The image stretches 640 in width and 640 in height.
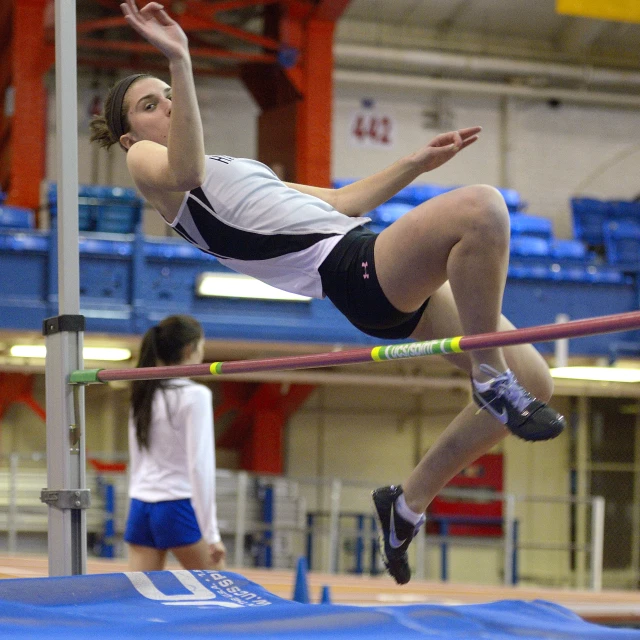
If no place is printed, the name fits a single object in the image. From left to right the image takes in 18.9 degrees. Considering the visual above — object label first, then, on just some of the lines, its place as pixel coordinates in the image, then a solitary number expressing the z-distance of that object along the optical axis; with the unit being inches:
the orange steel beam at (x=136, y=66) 831.2
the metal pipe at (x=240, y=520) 644.9
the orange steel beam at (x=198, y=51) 736.7
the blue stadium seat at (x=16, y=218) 649.2
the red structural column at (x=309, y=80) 747.2
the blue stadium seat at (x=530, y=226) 808.0
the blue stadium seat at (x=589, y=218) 872.4
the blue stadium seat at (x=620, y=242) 828.9
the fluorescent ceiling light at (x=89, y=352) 692.3
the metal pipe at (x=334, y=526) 655.0
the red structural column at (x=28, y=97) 714.7
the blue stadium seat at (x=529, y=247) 752.4
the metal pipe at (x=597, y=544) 664.9
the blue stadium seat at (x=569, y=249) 783.1
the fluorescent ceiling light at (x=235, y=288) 646.9
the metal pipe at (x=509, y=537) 642.3
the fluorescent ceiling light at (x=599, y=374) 751.8
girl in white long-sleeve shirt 240.8
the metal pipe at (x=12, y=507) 628.9
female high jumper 151.0
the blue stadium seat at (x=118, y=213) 719.9
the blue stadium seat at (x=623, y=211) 884.5
